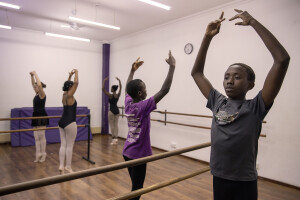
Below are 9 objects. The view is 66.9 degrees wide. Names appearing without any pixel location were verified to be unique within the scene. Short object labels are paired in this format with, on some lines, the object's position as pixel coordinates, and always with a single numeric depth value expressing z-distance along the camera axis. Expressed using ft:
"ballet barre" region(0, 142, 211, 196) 2.88
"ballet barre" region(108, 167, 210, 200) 4.03
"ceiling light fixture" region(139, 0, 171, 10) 12.20
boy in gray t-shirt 3.47
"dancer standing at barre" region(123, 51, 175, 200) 6.21
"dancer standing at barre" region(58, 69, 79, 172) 12.33
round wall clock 16.80
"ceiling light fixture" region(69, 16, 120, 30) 14.71
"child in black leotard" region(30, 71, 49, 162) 14.75
